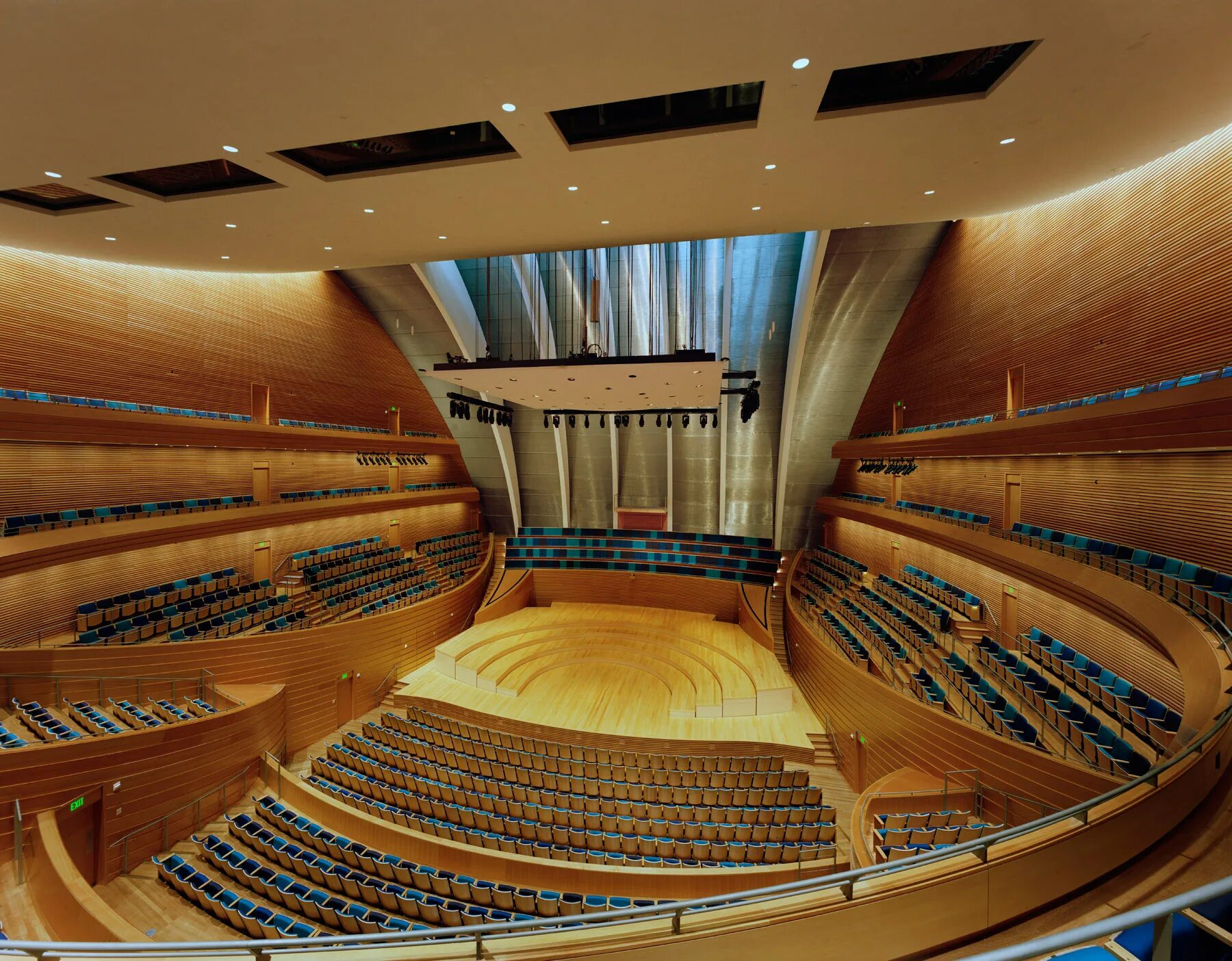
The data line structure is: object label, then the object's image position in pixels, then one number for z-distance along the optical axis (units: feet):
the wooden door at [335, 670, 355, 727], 40.34
